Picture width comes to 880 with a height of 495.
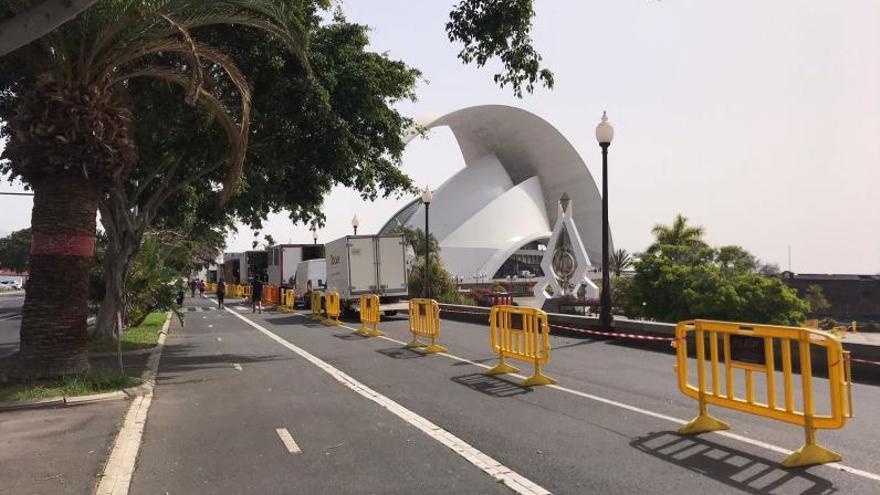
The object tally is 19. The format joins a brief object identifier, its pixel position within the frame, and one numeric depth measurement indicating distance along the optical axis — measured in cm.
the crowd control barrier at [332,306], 2242
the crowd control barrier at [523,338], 974
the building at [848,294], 5906
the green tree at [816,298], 4988
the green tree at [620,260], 6782
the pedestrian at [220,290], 3331
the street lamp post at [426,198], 2738
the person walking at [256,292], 3088
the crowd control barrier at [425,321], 1408
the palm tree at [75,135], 924
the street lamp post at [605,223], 1566
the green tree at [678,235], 4391
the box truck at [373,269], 2480
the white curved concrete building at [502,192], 7925
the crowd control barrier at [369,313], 1808
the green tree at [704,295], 2308
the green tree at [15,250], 10588
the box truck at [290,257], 3741
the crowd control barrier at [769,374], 542
